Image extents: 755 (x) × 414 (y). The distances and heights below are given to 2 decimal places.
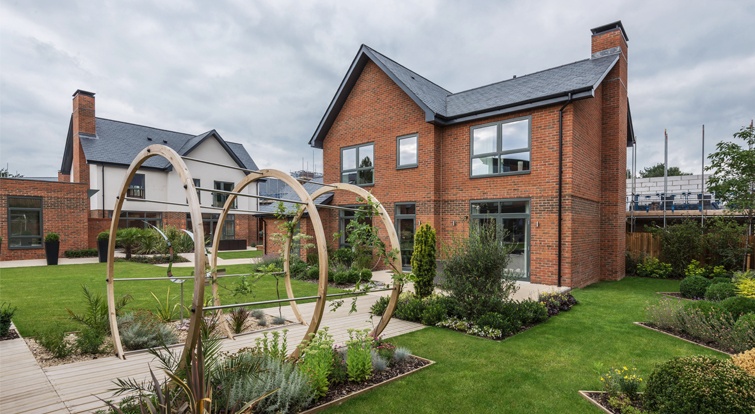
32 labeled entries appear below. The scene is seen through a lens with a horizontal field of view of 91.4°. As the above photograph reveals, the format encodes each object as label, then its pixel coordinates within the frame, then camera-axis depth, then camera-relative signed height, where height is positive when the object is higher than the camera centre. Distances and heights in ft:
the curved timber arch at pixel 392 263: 19.20 -3.14
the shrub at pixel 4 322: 19.74 -6.51
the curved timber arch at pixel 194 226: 10.90 -0.73
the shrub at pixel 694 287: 32.32 -7.58
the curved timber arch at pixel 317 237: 15.02 -1.55
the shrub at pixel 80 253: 62.27 -8.70
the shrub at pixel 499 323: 22.07 -7.40
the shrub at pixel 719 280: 32.89 -7.15
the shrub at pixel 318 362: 13.57 -6.17
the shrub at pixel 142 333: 18.52 -6.71
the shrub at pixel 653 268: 44.73 -8.34
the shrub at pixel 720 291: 28.60 -7.10
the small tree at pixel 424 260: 30.04 -4.84
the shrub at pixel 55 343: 16.90 -6.67
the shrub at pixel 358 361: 15.11 -6.58
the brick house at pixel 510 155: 36.50 +5.46
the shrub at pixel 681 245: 43.52 -5.25
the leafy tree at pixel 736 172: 39.63 +3.26
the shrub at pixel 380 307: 26.04 -7.48
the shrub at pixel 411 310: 25.22 -7.53
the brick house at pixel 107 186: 60.80 +3.16
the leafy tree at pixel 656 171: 188.50 +16.28
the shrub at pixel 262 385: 11.93 -6.15
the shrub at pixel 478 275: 23.17 -4.70
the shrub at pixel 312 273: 41.76 -8.06
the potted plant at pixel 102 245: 57.57 -6.68
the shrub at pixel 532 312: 24.40 -7.49
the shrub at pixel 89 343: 17.40 -6.66
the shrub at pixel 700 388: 10.72 -5.68
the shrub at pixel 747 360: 13.83 -6.24
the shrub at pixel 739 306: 21.89 -6.33
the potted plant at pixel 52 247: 53.47 -6.51
